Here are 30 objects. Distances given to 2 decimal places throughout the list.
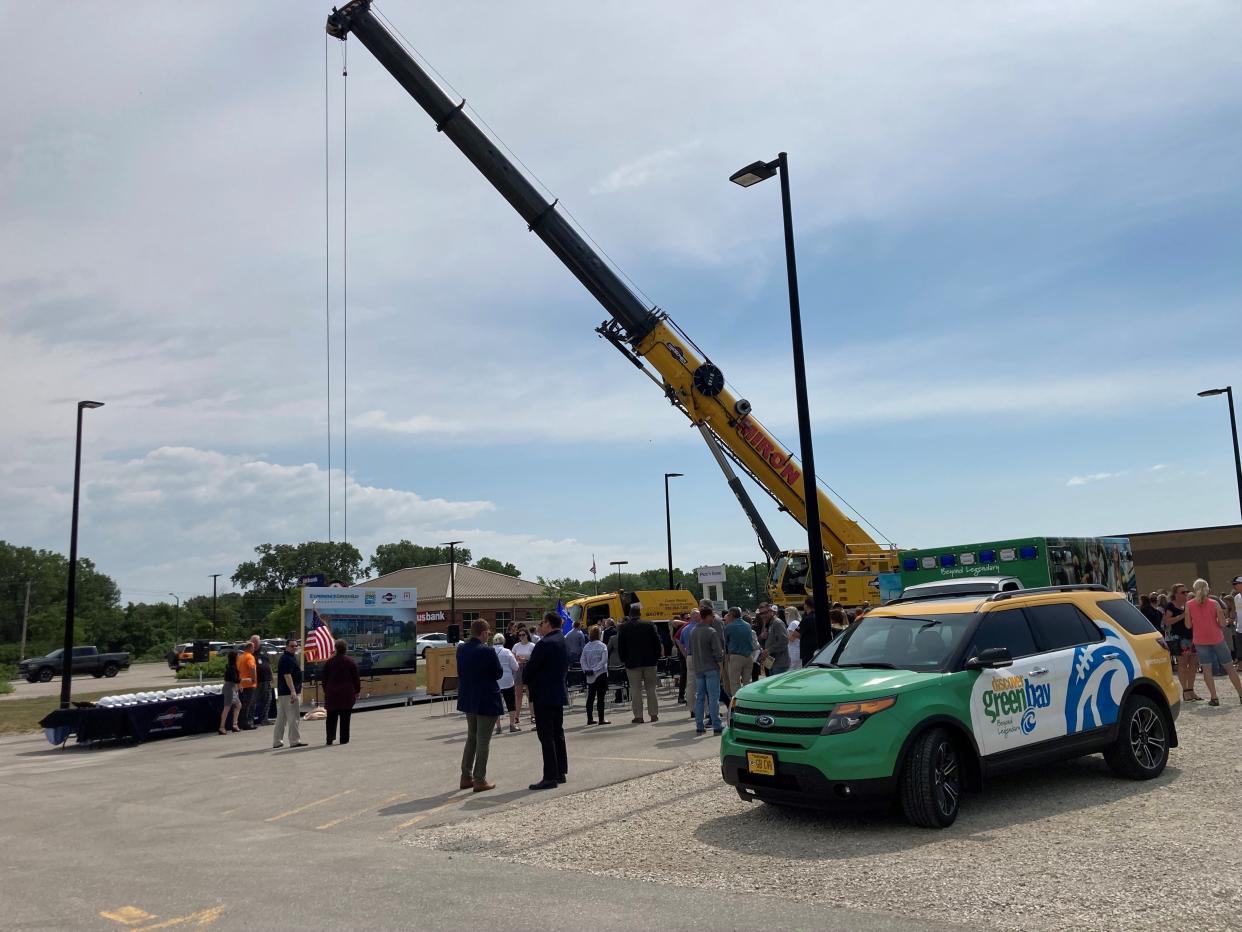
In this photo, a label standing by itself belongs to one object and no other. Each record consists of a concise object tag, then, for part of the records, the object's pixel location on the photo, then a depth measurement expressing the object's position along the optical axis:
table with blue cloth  17.23
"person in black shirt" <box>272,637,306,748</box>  15.37
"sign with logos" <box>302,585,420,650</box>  21.61
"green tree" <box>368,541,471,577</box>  156.62
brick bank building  70.31
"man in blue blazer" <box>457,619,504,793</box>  9.92
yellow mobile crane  22.17
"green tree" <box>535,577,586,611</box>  64.25
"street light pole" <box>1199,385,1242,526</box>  26.65
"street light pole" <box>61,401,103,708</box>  21.48
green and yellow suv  6.94
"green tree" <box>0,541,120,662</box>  117.38
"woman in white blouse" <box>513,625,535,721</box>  16.25
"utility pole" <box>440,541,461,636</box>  60.06
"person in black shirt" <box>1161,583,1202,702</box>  14.02
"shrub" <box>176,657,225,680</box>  47.25
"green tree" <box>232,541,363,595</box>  133.75
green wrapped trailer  19.70
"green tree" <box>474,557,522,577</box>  141.25
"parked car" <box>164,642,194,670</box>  56.44
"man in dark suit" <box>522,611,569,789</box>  9.87
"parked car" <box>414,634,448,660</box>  51.62
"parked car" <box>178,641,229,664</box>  57.75
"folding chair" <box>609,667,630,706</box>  19.09
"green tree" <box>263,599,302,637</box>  78.81
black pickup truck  47.22
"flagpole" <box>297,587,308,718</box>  20.89
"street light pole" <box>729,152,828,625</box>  11.84
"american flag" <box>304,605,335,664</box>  20.98
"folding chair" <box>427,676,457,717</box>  20.26
